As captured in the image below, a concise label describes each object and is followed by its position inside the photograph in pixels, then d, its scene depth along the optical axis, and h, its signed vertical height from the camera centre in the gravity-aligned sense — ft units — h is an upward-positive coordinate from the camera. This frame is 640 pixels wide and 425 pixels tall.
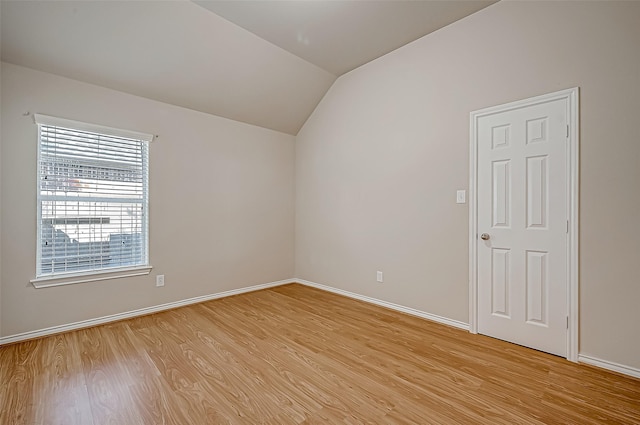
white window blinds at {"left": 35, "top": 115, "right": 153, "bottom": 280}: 9.17 +0.47
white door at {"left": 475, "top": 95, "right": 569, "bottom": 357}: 7.80 -0.27
